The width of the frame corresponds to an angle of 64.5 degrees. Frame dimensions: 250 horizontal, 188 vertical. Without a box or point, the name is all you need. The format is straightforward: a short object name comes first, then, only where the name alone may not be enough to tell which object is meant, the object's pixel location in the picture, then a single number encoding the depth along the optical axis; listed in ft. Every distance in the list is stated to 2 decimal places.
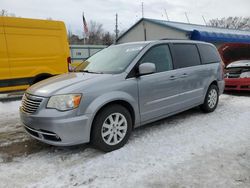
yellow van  20.46
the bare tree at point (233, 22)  130.65
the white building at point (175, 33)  41.12
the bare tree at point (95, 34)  128.90
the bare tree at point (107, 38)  119.84
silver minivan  8.94
